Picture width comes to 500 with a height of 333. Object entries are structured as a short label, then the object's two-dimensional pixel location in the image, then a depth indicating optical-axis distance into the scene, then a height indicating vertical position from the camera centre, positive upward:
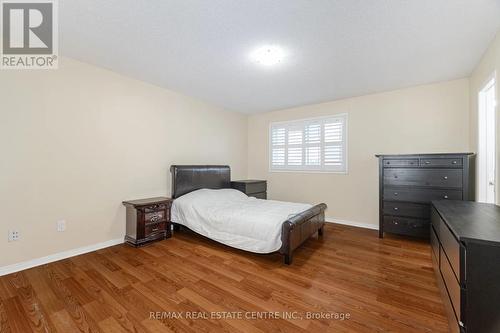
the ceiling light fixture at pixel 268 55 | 2.37 +1.32
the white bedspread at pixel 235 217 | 2.54 -0.70
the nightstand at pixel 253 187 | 4.50 -0.47
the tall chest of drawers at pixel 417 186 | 2.81 -0.28
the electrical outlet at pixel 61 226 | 2.57 -0.73
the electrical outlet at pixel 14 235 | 2.25 -0.75
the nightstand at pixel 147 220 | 2.97 -0.80
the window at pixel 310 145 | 4.22 +0.47
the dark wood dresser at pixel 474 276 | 1.09 -0.60
